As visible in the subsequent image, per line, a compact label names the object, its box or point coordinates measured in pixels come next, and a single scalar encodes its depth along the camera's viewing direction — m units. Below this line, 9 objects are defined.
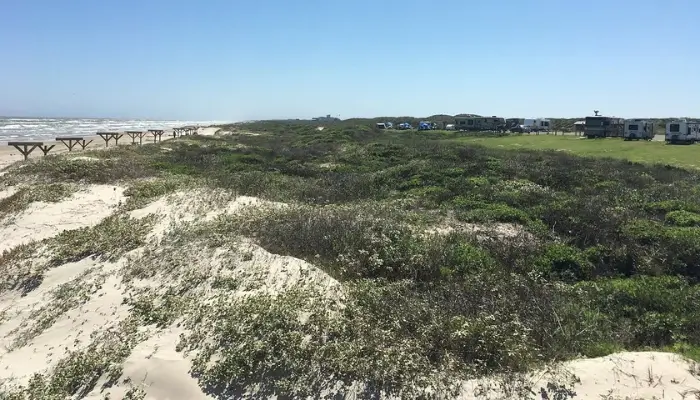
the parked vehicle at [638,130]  47.59
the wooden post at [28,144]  29.29
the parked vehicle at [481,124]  76.44
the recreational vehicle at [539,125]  73.50
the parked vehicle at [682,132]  42.59
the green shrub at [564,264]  10.17
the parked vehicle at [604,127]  51.97
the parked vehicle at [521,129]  72.25
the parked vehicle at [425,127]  84.81
